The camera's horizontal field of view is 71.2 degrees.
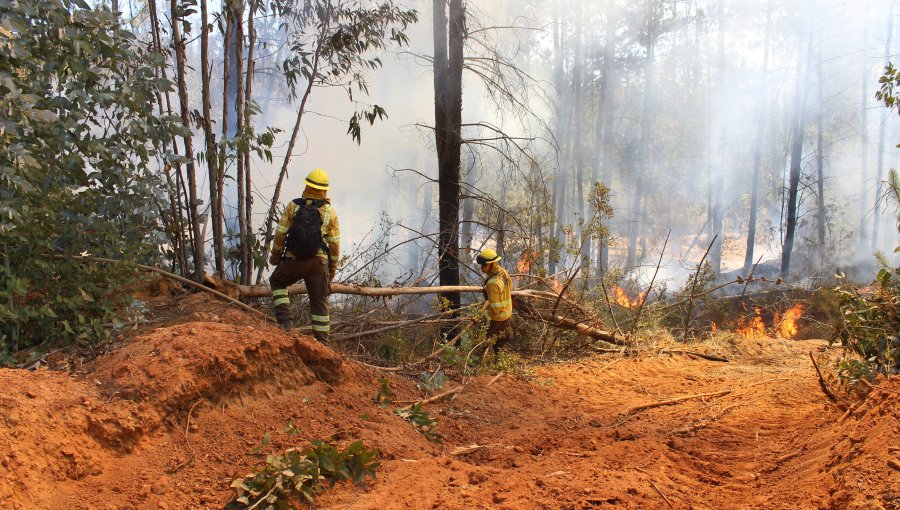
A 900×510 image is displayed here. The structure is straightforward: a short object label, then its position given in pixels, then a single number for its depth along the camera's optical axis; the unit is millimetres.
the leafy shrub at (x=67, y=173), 4401
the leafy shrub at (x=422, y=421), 5061
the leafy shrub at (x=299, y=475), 3256
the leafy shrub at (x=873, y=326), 4746
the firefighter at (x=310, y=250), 6441
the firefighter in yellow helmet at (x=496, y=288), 8633
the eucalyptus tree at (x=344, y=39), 8766
